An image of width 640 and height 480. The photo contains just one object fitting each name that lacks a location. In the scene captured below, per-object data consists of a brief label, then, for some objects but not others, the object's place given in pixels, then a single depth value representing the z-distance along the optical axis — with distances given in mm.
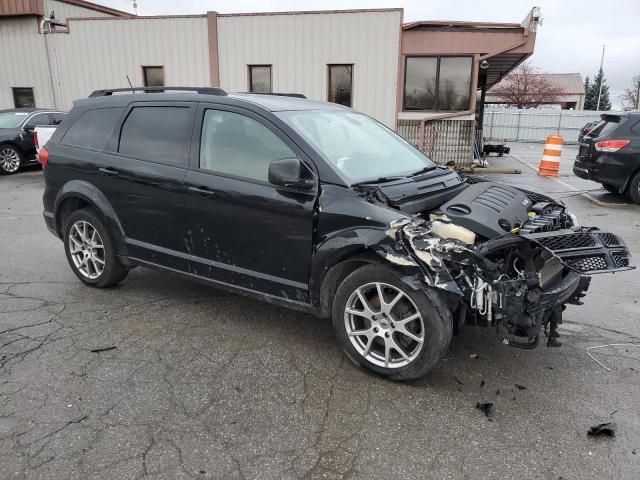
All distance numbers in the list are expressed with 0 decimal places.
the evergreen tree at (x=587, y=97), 69312
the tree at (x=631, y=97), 56094
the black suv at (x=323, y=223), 3045
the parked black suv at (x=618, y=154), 9281
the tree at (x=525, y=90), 50438
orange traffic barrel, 13913
